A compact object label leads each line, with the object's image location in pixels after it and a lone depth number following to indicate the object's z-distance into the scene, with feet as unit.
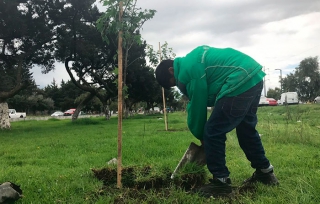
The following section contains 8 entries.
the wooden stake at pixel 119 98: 10.54
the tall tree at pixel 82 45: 60.85
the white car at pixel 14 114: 145.02
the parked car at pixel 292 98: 127.13
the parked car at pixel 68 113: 175.32
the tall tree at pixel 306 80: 164.25
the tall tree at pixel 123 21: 10.73
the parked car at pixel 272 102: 135.61
